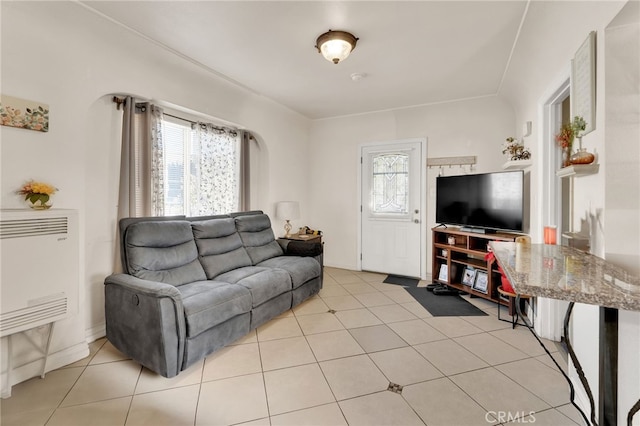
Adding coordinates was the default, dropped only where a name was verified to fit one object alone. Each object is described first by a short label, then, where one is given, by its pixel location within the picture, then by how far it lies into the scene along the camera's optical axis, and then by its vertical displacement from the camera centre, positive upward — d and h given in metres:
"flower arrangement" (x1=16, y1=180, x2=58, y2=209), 1.92 +0.12
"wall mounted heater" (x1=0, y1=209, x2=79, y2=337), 1.71 -0.37
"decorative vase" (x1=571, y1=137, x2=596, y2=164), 1.48 +0.31
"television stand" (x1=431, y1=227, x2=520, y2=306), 3.28 -0.60
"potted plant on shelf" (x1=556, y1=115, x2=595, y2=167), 1.50 +0.49
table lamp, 4.18 +0.05
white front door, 4.36 +0.11
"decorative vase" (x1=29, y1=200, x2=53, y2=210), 1.95 +0.04
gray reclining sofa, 1.95 -0.63
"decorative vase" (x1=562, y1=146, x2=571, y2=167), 1.65 +0.47
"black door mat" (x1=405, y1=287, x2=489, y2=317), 3.12 -1.06
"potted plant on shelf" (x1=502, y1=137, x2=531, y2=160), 2.98 +0.73
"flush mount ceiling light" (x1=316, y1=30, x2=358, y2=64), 2.35 +1.45
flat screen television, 3.13 +0.18
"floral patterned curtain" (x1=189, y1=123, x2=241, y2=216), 3.48 +0.55
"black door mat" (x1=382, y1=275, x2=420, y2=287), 4.14 -1.00
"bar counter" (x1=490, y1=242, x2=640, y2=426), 0.90 -0.24
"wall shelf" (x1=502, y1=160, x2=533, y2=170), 2.92 +0.55
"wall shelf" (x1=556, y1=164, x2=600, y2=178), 1.46 +0.25
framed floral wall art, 1.85 +0.66
